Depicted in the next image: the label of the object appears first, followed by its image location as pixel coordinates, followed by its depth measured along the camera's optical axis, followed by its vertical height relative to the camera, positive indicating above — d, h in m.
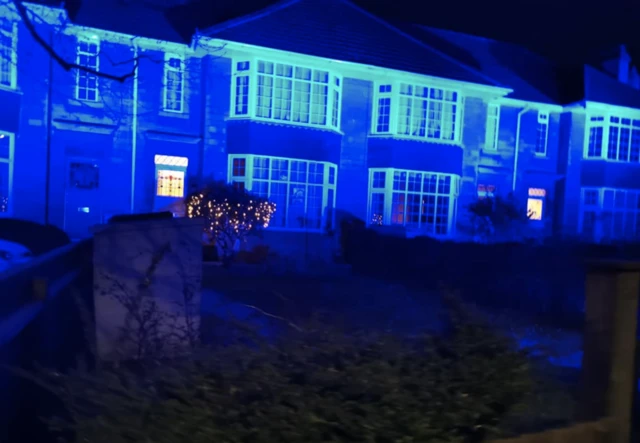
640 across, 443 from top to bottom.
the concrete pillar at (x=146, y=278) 5.65 -0.95
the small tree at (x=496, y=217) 19.94 -0.48
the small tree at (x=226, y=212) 15.24 -0.59
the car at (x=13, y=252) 10.87 -1.41
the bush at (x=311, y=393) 2.50 -0.91
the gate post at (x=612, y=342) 3.51 -0.78
